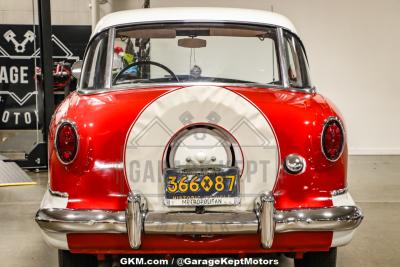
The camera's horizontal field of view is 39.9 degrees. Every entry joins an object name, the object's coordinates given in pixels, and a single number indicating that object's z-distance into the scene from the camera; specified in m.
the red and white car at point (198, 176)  2.48
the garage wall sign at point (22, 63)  9.97
